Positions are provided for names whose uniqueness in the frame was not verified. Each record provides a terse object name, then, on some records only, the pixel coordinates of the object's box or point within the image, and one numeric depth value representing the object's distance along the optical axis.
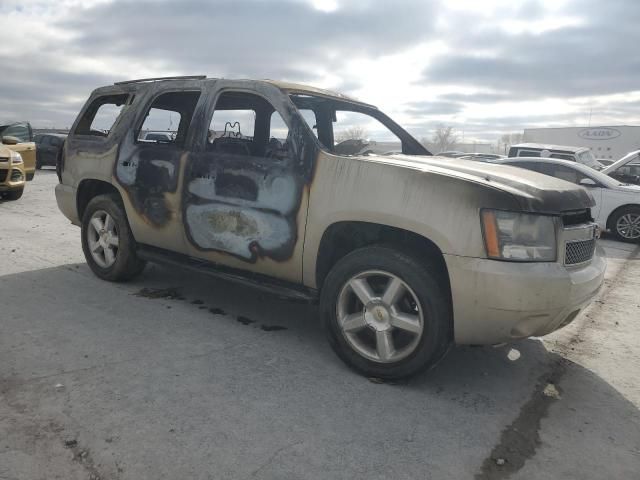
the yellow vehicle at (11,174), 10.12
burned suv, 2.72
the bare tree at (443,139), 130.52
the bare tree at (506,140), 128.52
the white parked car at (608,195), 9.02
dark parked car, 19.95
